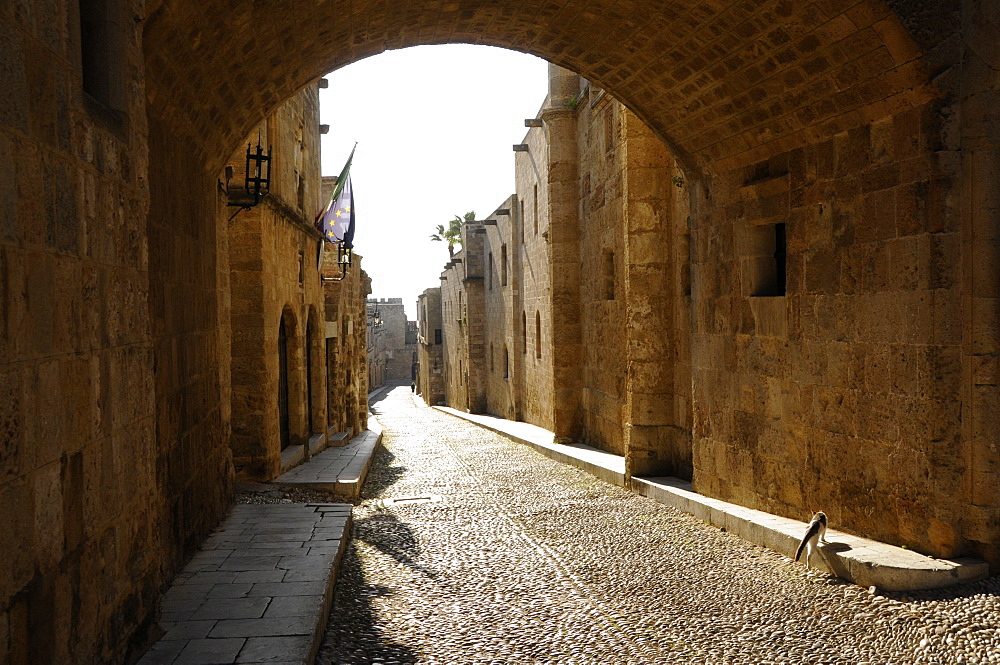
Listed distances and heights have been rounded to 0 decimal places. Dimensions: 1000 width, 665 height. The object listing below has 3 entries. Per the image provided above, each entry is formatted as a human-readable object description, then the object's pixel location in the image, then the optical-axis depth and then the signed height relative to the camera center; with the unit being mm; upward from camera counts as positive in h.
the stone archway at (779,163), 5695 +1435
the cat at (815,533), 6234 -1569
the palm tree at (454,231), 47781 +6551
